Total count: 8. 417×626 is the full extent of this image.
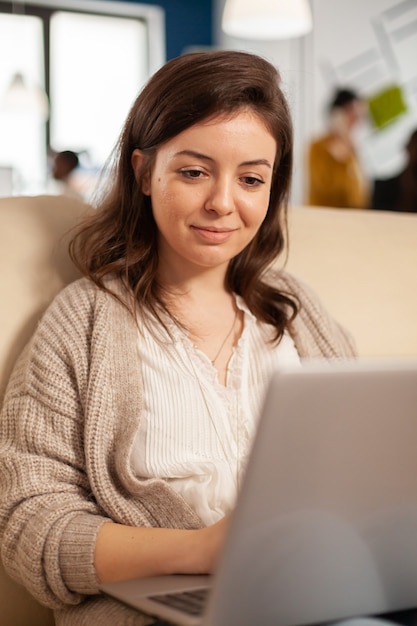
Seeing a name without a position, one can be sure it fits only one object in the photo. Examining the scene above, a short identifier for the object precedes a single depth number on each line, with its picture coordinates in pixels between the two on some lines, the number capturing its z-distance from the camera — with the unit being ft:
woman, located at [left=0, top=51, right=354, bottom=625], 3.68
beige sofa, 4.38
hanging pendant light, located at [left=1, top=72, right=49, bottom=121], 21.13
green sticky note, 23.41
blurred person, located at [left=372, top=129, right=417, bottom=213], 10.46
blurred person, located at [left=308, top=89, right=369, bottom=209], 17.26
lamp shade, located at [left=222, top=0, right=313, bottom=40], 10.55
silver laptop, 2.36
